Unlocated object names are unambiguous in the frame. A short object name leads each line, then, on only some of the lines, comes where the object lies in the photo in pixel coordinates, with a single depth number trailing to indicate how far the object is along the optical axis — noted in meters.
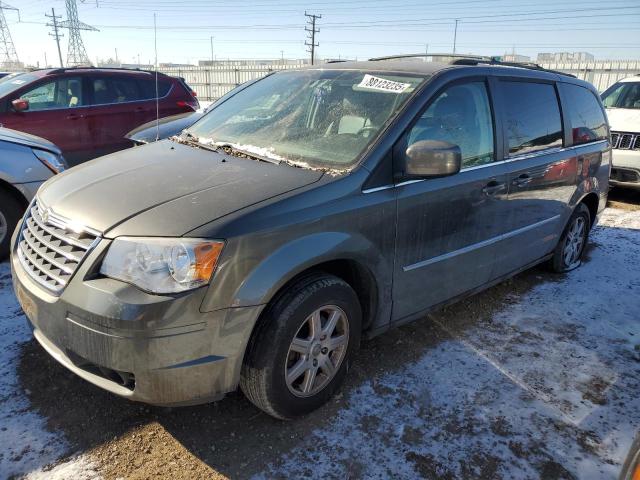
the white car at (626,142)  7.38
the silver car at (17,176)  4.23
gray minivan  2.02
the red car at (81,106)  7.00
